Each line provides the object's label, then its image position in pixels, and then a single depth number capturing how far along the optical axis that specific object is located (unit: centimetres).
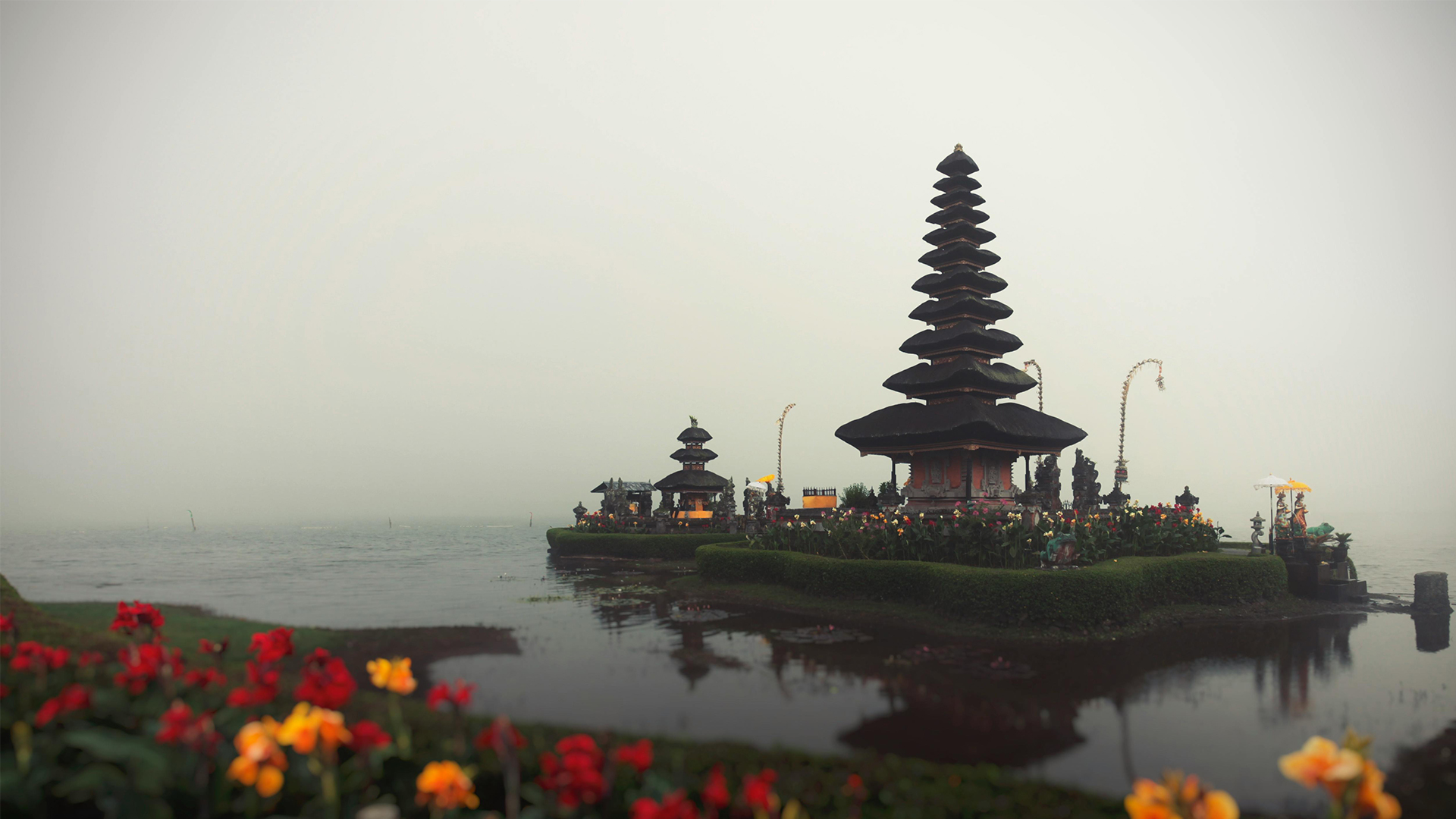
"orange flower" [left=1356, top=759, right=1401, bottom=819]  319
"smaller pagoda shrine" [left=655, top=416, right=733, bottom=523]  4231
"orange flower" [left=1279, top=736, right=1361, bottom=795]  319
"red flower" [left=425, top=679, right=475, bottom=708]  436
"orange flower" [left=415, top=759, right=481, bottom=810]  362
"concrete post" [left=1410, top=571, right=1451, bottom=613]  1794
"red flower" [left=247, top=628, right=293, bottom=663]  559
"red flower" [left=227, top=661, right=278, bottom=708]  446
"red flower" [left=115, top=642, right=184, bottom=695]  522
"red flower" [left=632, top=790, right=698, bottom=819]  341
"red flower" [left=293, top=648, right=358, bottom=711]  427
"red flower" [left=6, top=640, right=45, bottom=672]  559
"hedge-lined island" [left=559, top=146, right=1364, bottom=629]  1546
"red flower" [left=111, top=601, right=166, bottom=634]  738
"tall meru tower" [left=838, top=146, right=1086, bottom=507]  2297
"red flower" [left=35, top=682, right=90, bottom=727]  445
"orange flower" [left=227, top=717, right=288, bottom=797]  359
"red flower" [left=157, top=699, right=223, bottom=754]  396
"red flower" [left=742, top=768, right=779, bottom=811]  360
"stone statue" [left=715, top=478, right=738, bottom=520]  3728
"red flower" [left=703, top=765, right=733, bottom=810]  385
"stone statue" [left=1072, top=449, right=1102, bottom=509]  2578
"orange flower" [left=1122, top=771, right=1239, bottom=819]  319
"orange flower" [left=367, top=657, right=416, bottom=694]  464
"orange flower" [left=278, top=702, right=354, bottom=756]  373
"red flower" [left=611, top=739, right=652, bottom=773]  397
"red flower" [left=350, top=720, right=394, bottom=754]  401
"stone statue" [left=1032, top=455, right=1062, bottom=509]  2481
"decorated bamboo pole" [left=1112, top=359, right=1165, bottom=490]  2773
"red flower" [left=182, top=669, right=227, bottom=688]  529
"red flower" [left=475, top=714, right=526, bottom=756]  359
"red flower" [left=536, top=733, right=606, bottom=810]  383
